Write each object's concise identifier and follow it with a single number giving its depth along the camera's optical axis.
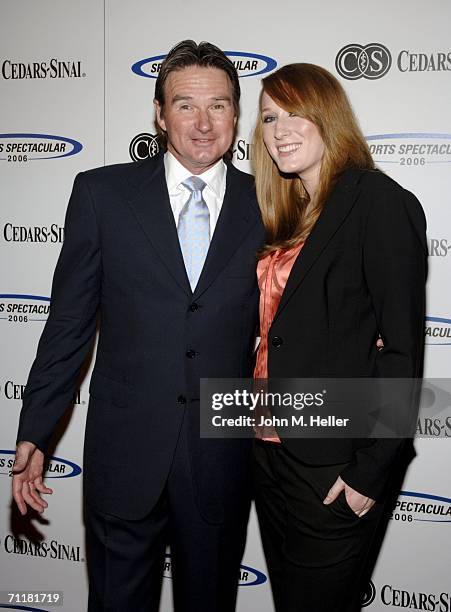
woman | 1.65
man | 1.90
